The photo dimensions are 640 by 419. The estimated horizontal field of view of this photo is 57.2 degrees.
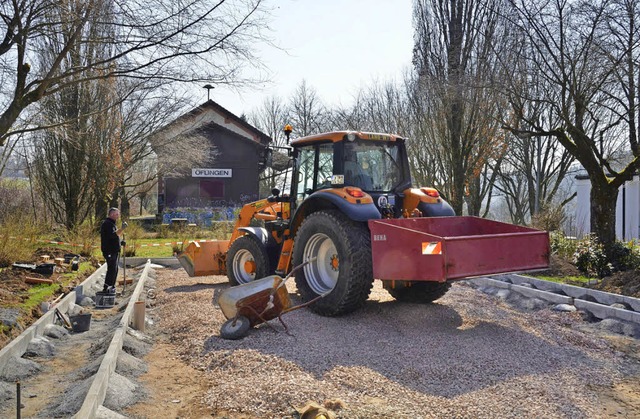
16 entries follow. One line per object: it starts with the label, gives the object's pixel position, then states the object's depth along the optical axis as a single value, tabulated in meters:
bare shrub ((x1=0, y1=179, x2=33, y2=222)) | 24.39
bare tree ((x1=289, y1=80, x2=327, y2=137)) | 39.10
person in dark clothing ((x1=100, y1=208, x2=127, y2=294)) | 10.53
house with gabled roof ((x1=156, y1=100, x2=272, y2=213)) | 34.47
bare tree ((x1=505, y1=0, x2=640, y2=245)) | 12.10
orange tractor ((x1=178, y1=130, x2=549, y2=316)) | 6.84
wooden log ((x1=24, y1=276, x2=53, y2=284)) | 10.64
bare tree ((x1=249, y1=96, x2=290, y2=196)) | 48.22
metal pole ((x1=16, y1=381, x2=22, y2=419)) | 3.27
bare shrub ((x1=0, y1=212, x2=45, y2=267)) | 12.23
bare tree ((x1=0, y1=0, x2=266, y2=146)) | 6.70
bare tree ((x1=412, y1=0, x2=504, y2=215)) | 16.86
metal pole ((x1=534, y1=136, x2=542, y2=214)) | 23.63
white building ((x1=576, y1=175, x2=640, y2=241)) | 19.17
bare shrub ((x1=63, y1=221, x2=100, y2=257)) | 16.00
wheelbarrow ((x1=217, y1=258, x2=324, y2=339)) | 6.97
